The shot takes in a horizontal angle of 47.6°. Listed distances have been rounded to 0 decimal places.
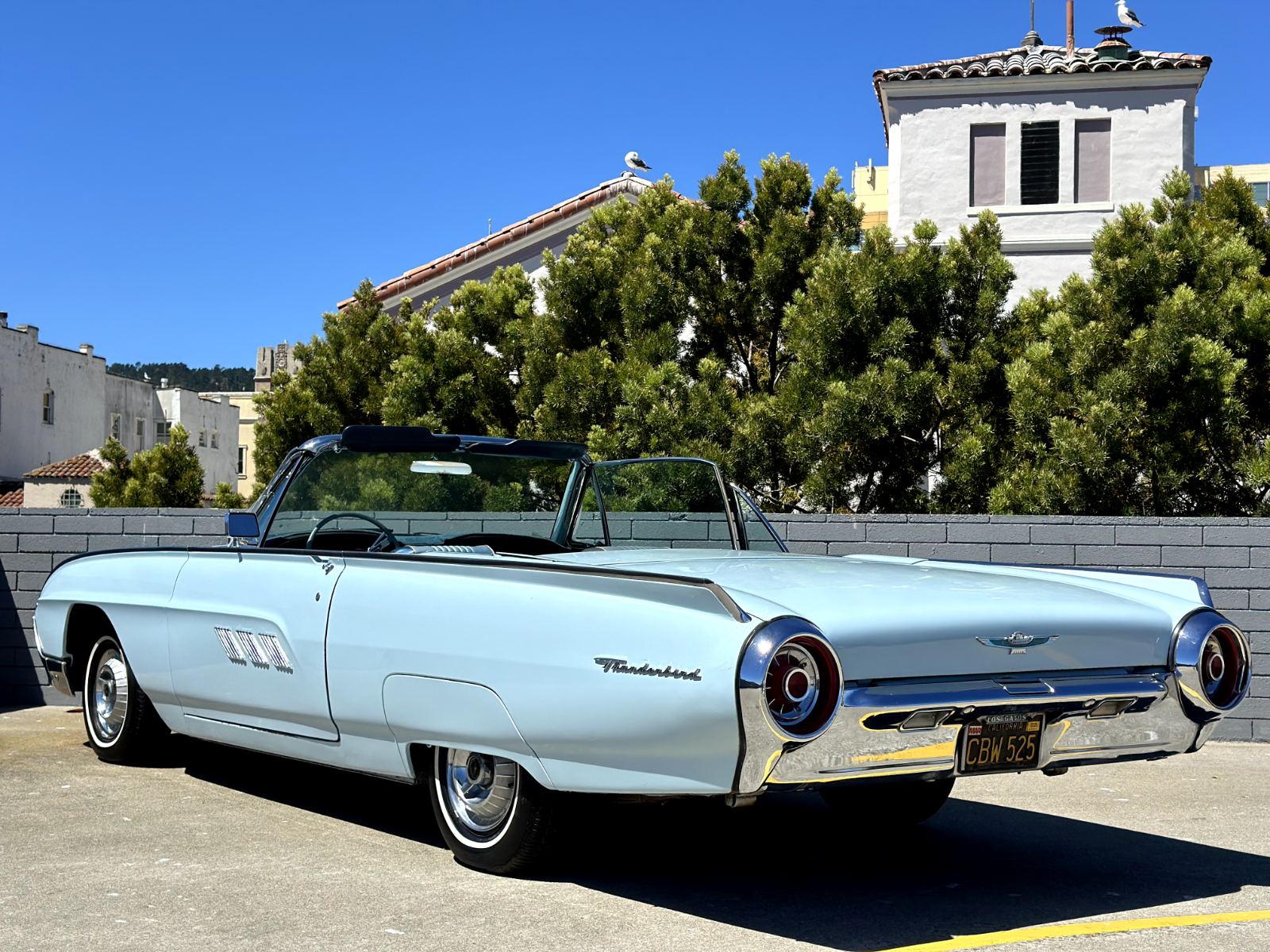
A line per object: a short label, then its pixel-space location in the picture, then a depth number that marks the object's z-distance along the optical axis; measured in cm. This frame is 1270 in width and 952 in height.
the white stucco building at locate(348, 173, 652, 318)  2233
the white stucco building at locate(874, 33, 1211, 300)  1912
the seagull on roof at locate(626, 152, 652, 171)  2144
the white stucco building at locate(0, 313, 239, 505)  4894
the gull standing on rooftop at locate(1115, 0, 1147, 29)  2036
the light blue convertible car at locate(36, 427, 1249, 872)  390
